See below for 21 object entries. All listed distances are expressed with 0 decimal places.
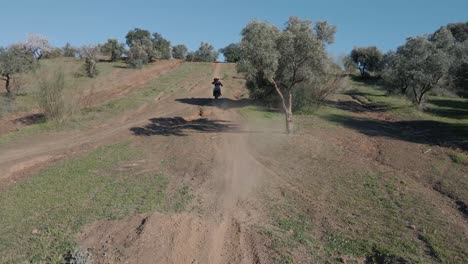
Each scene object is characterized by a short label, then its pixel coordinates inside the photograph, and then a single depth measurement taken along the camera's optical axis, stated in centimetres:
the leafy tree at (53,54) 6702
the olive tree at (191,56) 8312
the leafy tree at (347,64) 3800
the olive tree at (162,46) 7728
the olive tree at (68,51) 7253
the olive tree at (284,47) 2136
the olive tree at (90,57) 5341
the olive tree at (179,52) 8788
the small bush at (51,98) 2697
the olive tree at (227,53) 8969
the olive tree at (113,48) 7031
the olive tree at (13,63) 3841
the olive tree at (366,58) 7694
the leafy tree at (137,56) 6311
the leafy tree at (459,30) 7638
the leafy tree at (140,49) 6422
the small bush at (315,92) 3316
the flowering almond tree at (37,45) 5829
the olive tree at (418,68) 3801
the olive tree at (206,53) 8175
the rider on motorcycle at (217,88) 3662
